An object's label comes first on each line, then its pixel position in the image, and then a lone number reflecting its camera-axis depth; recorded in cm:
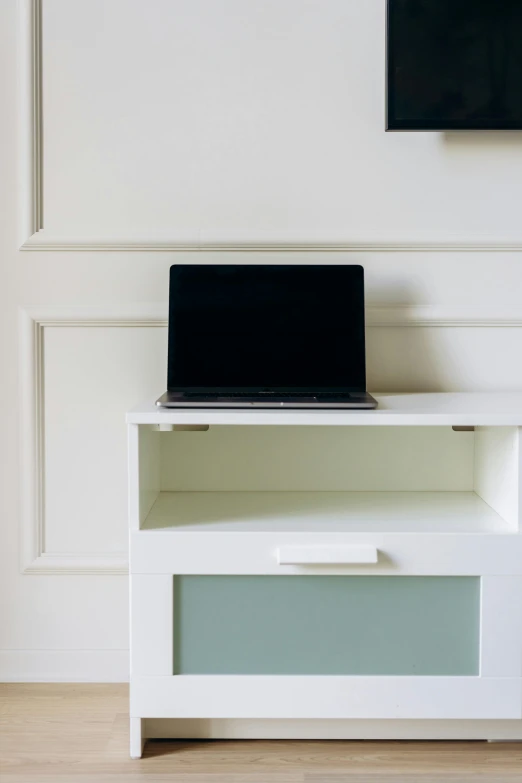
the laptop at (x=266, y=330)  143
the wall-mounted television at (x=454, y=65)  148
